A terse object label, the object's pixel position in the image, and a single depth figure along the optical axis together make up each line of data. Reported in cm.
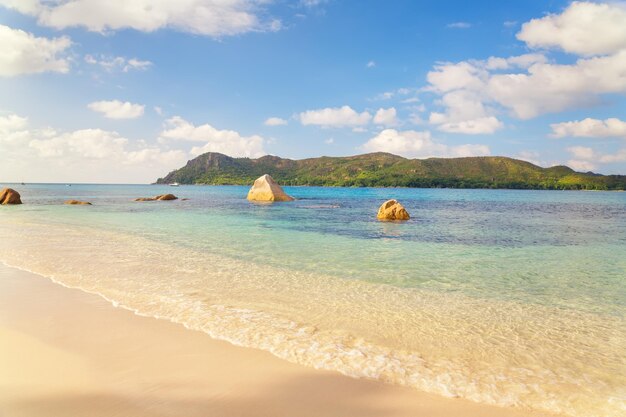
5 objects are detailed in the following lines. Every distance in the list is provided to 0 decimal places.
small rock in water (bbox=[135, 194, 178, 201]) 6528
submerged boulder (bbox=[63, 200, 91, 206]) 5284
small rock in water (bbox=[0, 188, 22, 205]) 4960
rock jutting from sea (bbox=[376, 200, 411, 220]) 3184
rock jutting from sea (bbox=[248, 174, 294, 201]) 5756
